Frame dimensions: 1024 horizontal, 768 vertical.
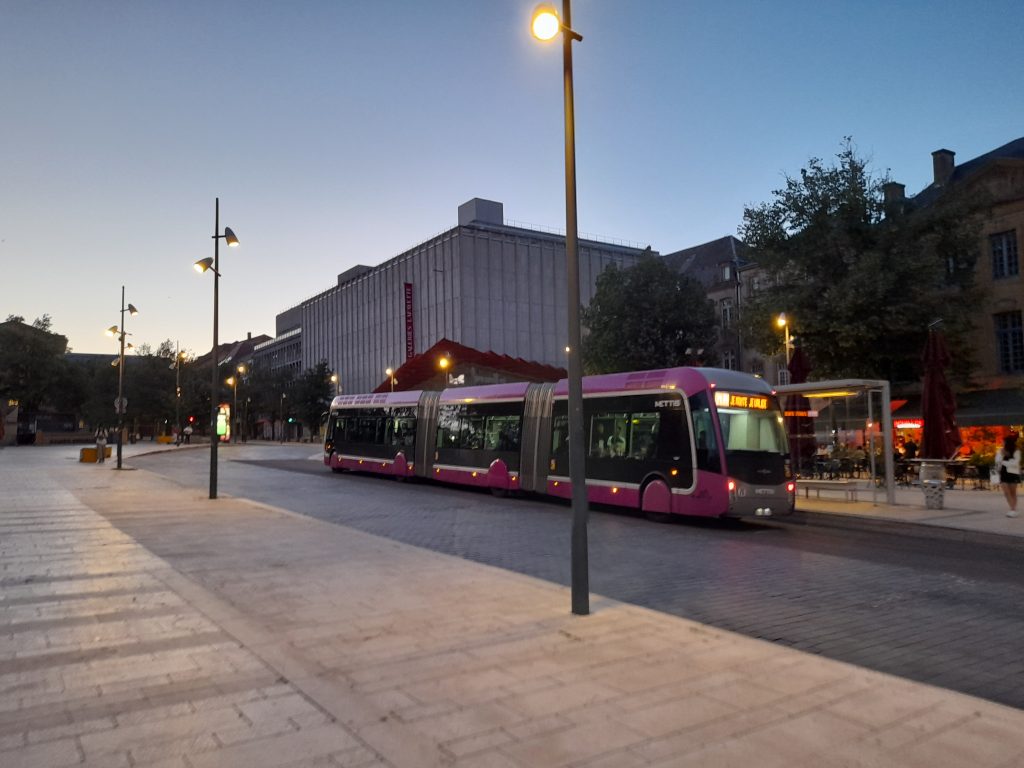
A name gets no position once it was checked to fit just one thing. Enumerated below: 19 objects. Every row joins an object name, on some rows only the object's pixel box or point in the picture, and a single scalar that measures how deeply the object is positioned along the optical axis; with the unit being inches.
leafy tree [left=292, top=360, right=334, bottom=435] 3334.2
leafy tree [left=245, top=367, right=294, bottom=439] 3713.1
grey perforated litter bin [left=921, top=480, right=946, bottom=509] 667.4
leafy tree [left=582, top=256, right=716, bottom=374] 1680.6
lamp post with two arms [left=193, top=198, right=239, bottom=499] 749.3
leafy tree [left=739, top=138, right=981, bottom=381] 973.8
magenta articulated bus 582.9
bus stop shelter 674.8
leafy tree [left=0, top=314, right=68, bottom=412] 2807.6
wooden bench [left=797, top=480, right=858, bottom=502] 737.0
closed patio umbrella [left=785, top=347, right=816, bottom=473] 818.2
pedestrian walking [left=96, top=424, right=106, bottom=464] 1616.6
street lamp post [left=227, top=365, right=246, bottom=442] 3185.3
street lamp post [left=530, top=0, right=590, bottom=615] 276.0
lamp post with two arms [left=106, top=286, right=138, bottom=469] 1285.7
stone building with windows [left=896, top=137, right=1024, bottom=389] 1196.5
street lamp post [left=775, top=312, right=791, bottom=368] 998.5
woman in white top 609.0
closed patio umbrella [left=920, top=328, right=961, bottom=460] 788.0
